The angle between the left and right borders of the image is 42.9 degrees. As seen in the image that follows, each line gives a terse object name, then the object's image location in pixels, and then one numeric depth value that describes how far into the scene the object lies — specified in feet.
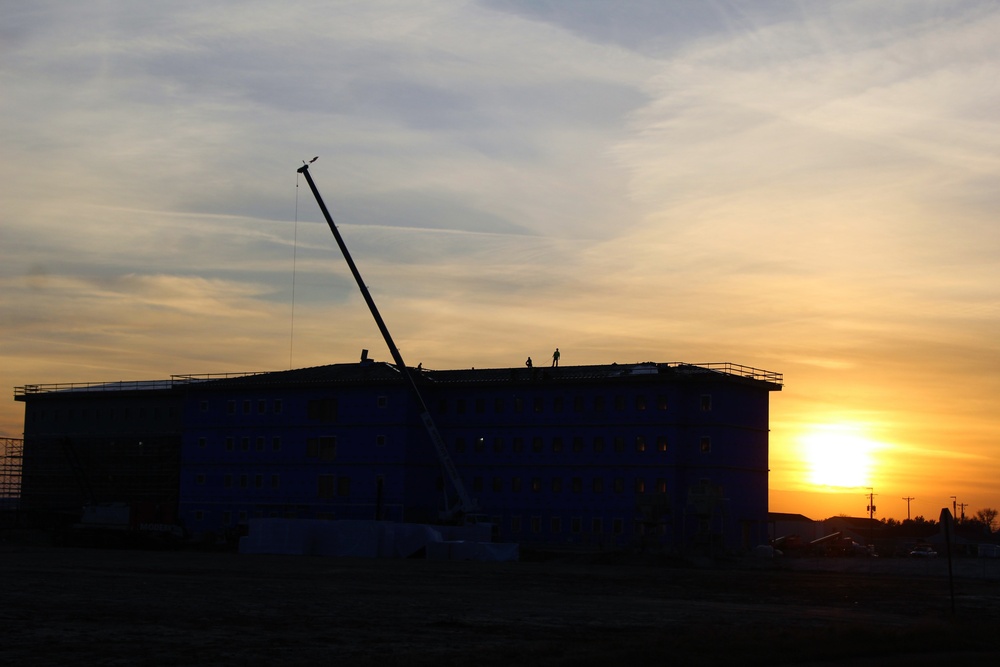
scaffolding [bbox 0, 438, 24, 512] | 368.27
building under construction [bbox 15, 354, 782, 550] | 285.84
